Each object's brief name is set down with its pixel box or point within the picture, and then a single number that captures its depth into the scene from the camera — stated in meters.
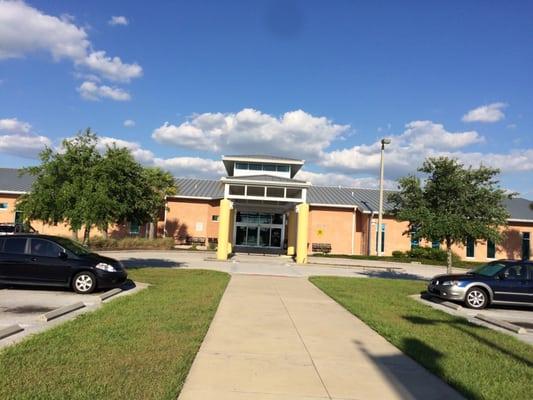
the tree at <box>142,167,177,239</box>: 39.71
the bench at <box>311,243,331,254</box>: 41.00
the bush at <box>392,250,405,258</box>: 39.34
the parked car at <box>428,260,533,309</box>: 14.23
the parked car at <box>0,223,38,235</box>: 28.61
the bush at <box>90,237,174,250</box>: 33.10
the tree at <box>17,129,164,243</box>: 16.30
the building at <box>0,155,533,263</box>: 40.59
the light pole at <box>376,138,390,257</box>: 37.69
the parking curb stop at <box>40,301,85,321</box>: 9.12
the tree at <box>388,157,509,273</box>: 19.70
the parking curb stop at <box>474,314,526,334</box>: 10.30
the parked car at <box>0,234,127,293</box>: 13.29
